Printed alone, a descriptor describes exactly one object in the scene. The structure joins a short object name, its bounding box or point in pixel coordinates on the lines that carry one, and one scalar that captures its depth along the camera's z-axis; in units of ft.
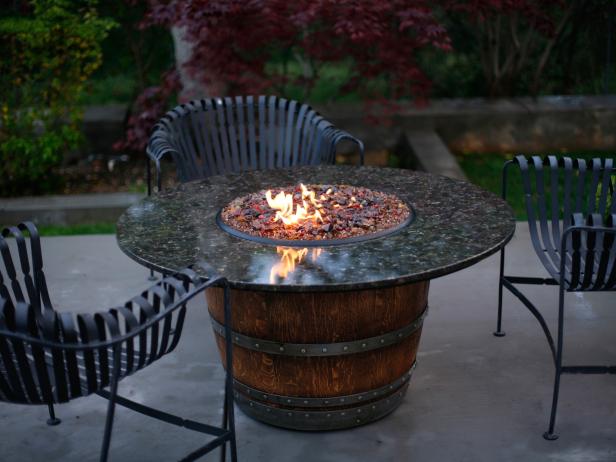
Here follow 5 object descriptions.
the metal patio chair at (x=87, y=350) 8.29
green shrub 21.71
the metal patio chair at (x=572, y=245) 11.00
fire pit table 10.00
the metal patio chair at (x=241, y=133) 16.38
